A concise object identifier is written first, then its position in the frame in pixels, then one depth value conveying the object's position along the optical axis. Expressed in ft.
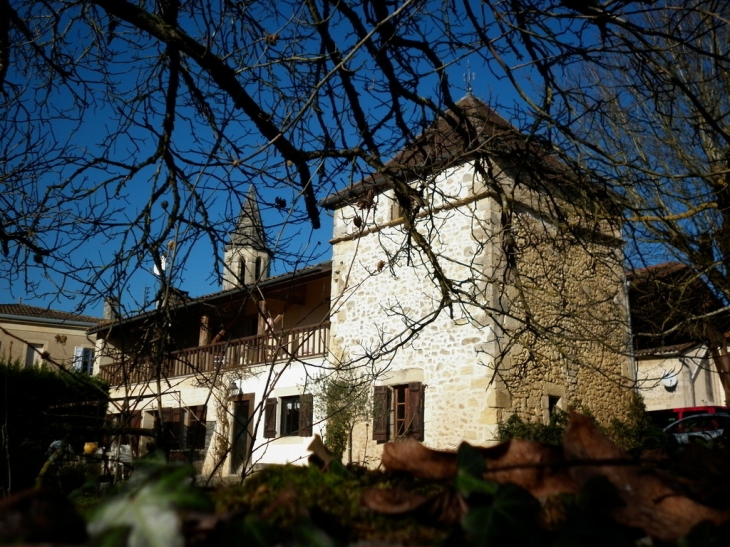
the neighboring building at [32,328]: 90.63
